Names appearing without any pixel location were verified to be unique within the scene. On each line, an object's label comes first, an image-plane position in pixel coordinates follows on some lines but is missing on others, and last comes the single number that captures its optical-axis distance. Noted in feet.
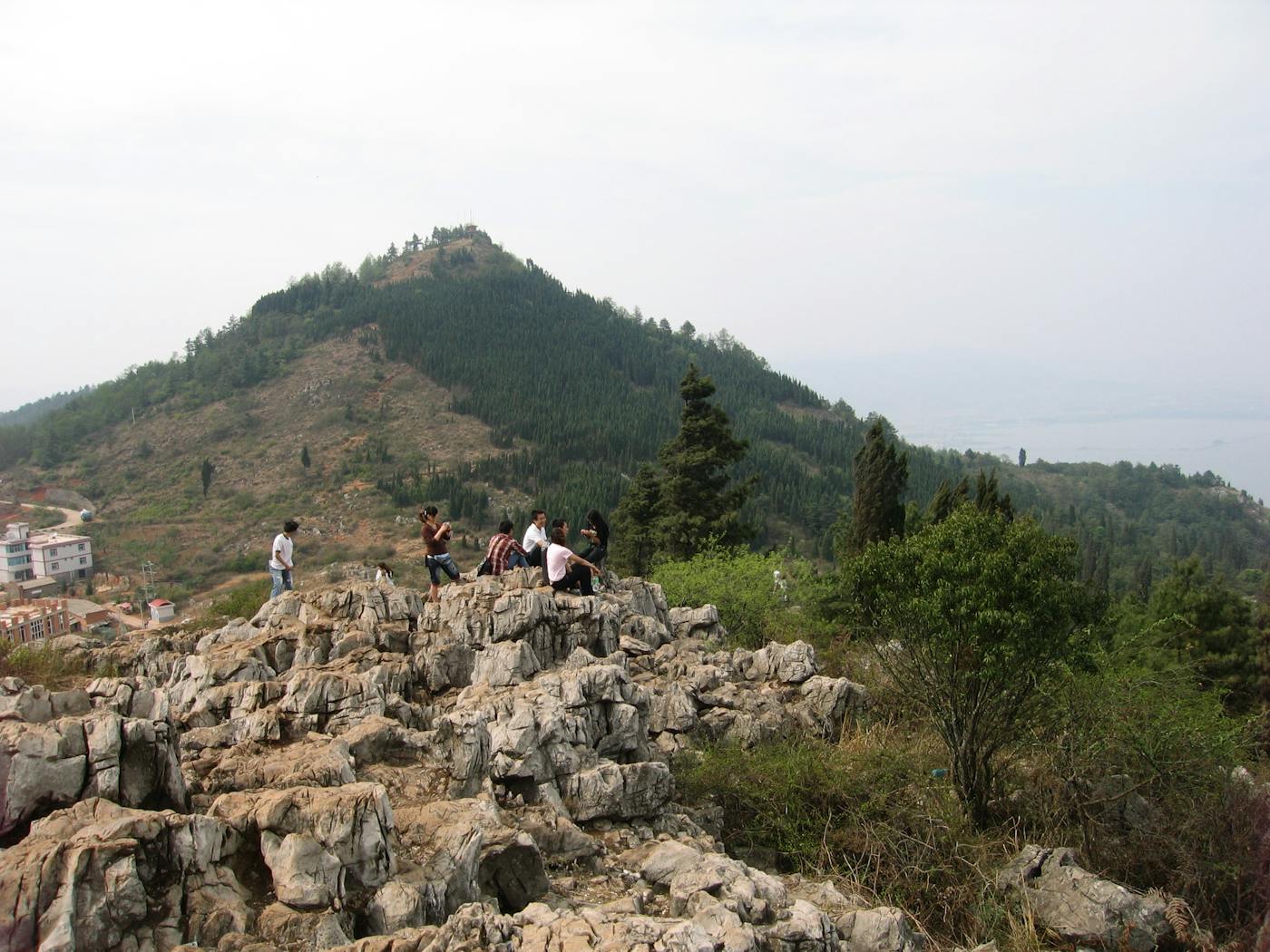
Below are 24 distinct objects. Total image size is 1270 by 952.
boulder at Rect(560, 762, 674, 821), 31.12
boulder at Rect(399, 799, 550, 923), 23.75
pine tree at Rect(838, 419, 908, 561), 106.42
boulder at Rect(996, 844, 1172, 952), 29.37
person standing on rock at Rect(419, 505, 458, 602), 45.73
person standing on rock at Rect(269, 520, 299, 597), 48.88
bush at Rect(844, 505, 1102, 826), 36.06
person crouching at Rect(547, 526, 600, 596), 43.04
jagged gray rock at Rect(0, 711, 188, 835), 22.59
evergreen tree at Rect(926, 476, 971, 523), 105.18
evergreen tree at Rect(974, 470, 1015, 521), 100.68
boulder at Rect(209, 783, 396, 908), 21.83
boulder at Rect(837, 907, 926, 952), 25.79
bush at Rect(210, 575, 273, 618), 61.67
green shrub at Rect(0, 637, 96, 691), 42.50
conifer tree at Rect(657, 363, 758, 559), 102.27
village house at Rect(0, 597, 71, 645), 104.94
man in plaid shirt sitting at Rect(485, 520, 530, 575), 47.01
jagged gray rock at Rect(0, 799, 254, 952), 18.80
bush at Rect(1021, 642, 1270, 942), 31.78
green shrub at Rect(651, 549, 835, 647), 66.18
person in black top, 49.14
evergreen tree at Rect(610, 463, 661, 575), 112.37
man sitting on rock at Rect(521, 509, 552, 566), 47.24
